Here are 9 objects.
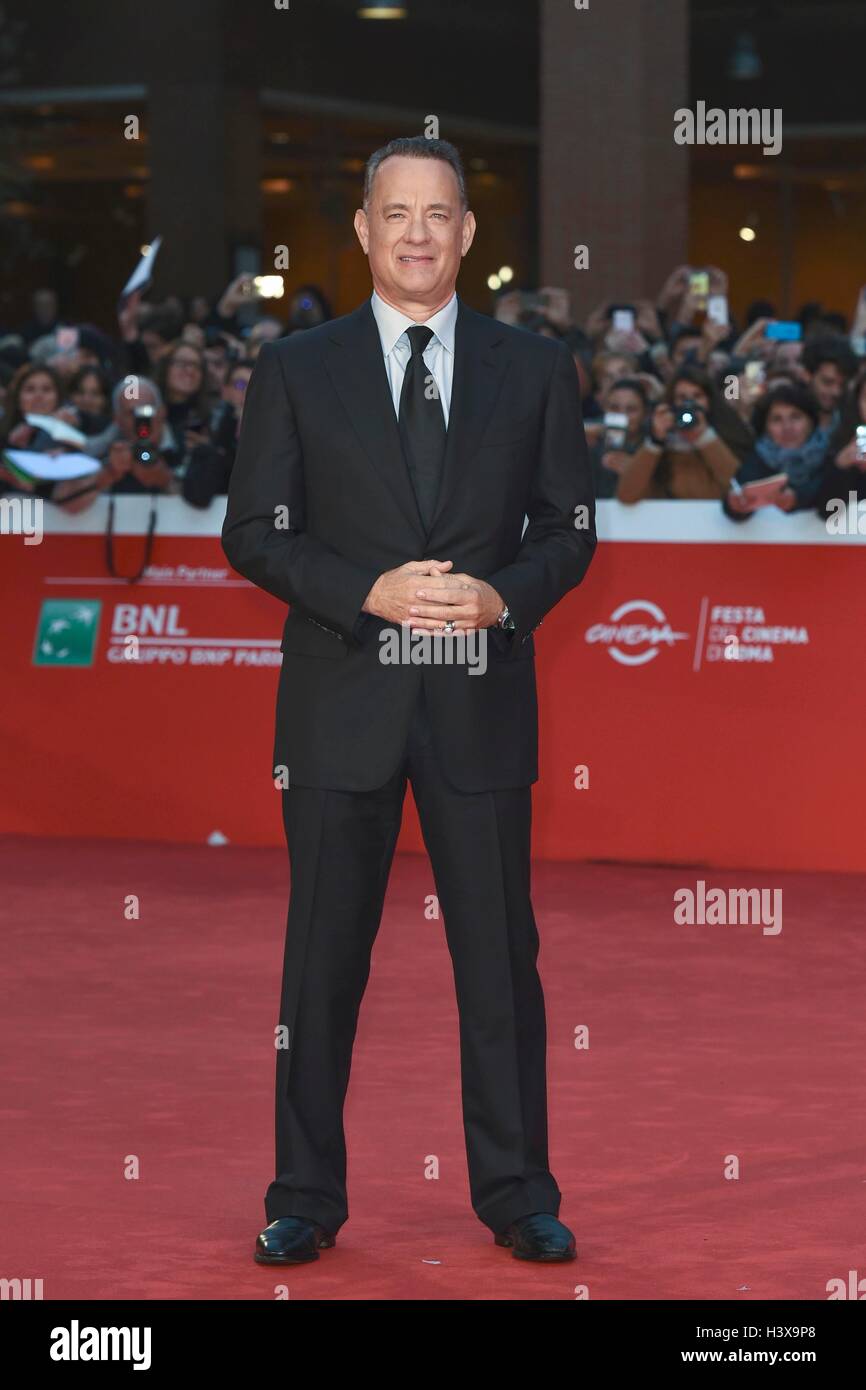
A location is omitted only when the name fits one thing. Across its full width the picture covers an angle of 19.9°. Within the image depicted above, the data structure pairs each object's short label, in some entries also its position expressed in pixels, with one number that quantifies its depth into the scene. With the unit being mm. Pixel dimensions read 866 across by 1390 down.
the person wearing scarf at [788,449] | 10195
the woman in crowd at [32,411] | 11242
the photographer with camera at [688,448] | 10531
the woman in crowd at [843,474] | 10008
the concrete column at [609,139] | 19891
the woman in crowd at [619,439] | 10922
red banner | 9953
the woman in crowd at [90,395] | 12008
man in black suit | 4742
